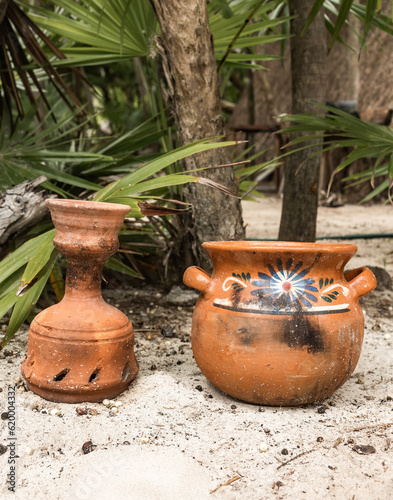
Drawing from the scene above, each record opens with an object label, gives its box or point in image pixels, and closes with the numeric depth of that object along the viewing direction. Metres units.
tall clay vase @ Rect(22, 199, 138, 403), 1.34
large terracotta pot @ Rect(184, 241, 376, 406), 1.30
